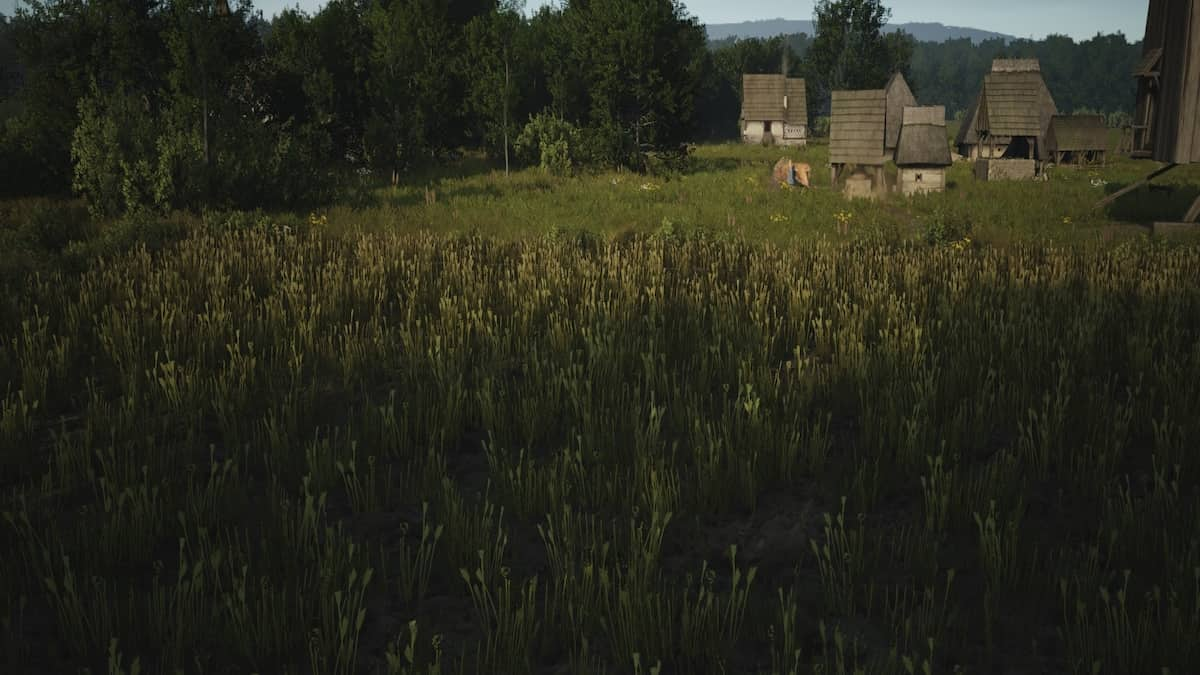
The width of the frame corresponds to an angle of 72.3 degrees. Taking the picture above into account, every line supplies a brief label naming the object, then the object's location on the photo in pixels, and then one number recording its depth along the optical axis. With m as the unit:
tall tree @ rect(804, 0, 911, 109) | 66.75
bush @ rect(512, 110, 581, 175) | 29.69
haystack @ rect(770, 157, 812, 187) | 24.39
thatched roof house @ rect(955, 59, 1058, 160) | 34.97
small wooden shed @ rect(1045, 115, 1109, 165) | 40.03
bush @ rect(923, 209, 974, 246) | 13.30
